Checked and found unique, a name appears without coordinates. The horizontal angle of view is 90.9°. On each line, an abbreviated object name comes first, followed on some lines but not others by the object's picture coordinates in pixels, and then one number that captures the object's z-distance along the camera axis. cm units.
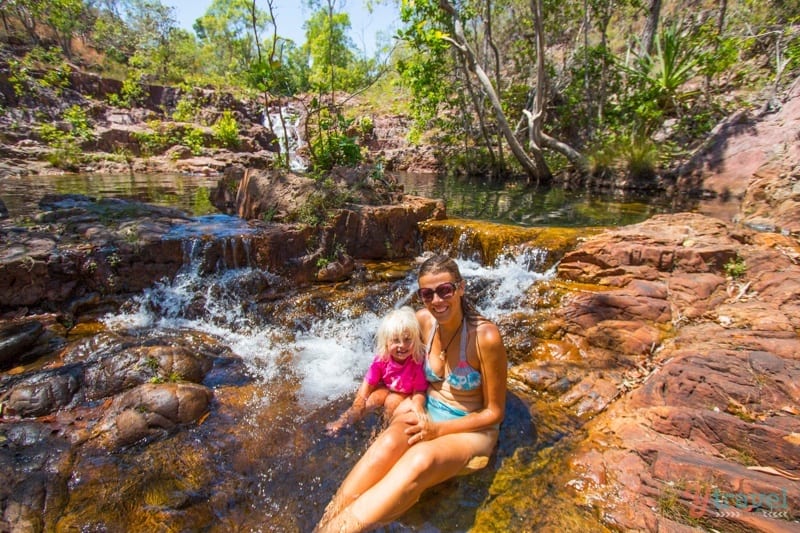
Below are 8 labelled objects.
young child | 272
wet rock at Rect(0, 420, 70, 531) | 224
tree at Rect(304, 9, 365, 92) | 819
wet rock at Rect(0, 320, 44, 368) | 378
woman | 209
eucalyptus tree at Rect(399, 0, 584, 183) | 1188
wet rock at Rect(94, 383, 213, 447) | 292
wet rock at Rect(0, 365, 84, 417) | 314
